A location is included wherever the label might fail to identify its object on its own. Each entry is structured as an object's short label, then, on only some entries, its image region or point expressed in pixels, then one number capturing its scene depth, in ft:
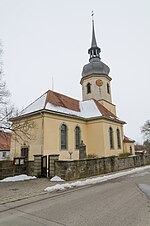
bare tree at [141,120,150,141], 160.86
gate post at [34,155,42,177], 43.39
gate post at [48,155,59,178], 41.11
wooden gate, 43.14
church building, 62.03
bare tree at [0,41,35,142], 43.47
